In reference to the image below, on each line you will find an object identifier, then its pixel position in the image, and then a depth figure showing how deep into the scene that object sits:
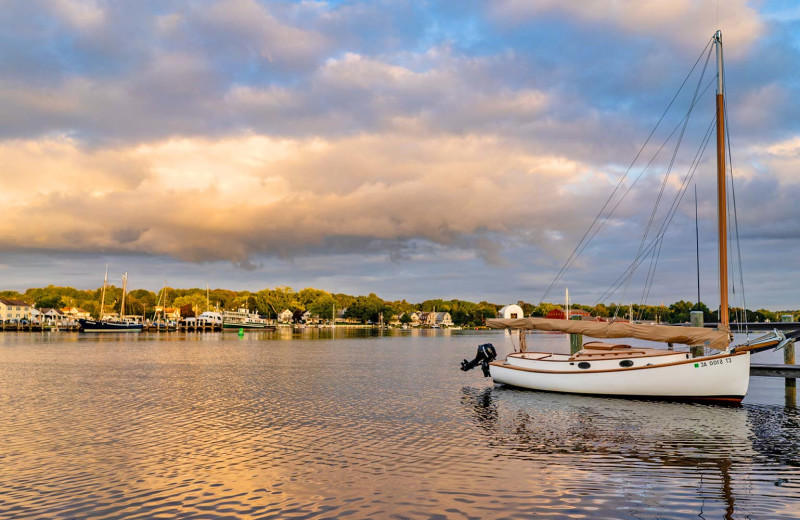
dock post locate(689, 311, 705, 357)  33.50
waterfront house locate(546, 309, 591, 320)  161.66
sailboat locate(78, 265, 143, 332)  165.12
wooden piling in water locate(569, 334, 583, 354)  39.21
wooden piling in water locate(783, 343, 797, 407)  28.64
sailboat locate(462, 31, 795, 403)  26.30
